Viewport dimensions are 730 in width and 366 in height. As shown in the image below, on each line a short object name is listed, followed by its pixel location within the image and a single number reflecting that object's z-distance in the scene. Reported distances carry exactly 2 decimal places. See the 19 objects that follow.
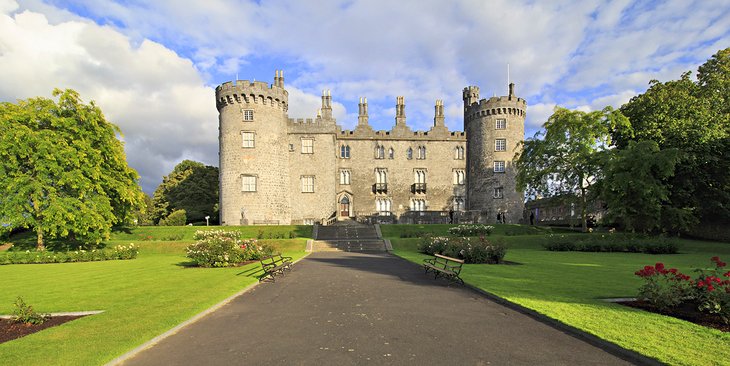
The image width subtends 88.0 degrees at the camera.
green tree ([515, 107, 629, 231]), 34.94
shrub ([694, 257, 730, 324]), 7.55
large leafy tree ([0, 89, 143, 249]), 25.94
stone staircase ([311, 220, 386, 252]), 28.83
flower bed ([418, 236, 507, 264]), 18.45
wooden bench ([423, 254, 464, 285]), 12.73
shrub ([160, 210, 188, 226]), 46.59
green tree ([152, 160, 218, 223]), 53.19
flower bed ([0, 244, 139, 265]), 23.39
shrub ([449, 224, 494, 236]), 32.62
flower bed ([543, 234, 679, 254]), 25.06
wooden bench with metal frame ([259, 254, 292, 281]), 14.28
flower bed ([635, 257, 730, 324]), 7.68
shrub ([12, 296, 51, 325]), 8.27
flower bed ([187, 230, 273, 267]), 18.10
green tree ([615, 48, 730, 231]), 28.91
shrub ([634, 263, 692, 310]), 8.41
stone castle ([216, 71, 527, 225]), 41.78
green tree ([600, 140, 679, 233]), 27.19
